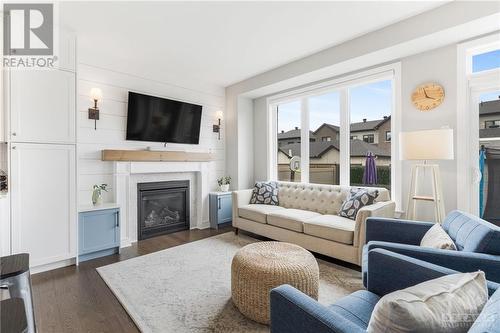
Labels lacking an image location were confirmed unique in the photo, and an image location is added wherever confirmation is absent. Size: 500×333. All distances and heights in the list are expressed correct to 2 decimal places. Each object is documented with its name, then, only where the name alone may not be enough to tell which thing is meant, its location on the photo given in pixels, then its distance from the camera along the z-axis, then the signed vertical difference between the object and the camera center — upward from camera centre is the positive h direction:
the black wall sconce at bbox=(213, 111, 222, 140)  4.96 +0.86
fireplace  3.99 -0.69
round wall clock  2.87 +0.80
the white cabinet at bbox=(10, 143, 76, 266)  2.57 -0.36
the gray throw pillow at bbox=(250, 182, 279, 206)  4.23 -0.47
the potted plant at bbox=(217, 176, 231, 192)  4.80 -0.32
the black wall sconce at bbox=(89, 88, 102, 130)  3.45 +0.92
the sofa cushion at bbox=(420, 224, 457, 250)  1.67 -0.52
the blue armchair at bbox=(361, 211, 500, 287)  1.43 -0.53
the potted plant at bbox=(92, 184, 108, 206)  3.35 -0.37
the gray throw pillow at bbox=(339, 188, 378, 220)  3.15 -0.45
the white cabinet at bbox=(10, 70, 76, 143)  2.56 +0.65
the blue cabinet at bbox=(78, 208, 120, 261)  3.04 -0.82
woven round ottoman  1.87 -0.84
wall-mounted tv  3.84 +0.77
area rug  1.91 -1.15
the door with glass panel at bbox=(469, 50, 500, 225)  2.64 +0.26
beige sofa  2.77 -0.67
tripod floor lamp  2.46 +0.11
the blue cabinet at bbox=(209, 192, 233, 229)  4.53 -0.75
